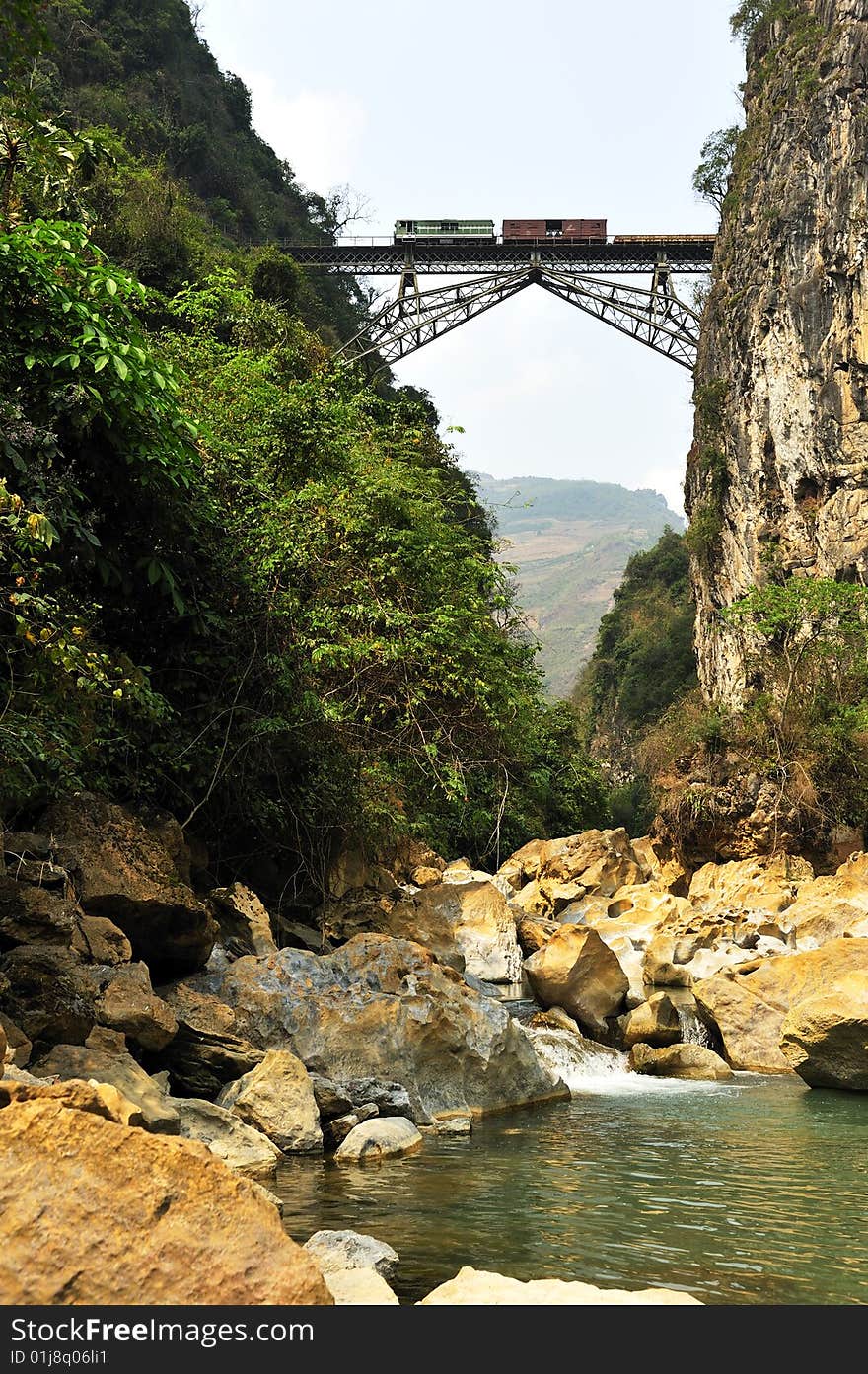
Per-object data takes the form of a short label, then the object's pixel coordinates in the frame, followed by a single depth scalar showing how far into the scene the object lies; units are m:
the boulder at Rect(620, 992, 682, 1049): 11.99
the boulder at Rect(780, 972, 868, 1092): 9.39
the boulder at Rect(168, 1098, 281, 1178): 6.21
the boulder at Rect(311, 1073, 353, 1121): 7.48
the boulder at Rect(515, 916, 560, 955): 16.53
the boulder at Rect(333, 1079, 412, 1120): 7.81
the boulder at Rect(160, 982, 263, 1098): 7.16
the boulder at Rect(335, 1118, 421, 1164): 6.91
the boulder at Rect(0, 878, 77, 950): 6.67
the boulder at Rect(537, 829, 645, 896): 22.50
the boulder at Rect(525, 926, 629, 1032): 12.84
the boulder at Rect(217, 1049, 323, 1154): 6.87
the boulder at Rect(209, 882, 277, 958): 9.43
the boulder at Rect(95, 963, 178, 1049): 6.66
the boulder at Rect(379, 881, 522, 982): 15.04
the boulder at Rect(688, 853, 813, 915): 19.05
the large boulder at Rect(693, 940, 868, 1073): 10.83
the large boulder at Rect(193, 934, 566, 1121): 8.09
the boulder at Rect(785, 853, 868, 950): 14.41
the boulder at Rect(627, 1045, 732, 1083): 10.92
